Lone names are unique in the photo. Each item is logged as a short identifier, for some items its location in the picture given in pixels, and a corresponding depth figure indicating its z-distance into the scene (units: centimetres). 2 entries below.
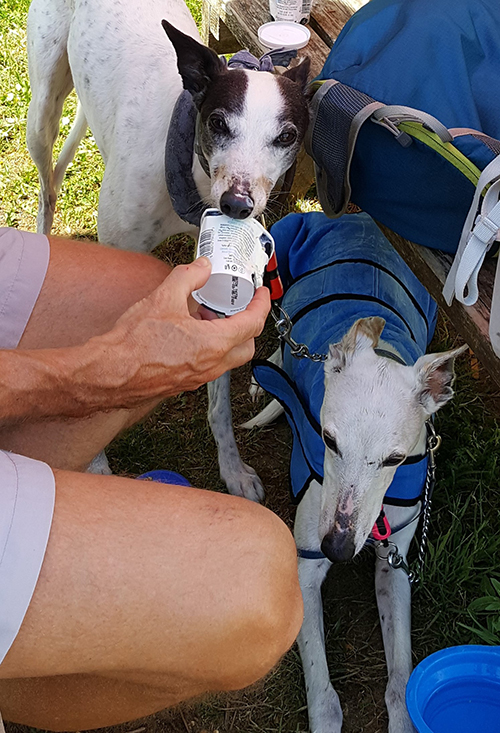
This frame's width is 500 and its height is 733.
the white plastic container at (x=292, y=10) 98
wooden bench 65
